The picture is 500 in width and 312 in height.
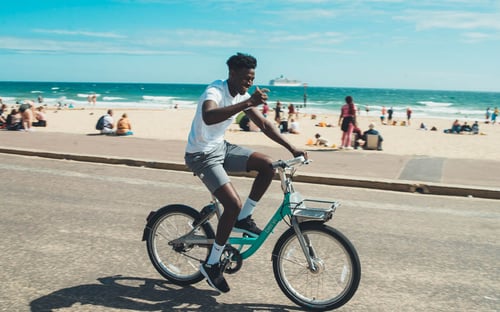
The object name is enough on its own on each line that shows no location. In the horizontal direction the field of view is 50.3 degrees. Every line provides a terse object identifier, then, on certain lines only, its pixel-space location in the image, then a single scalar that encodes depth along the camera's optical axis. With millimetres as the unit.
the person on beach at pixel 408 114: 41791
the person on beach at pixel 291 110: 35409
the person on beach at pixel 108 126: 19141
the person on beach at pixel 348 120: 16453
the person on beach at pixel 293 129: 24422
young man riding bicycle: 3896
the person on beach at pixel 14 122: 19138
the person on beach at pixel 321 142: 16766
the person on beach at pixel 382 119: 41169
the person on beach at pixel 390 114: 43828
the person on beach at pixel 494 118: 45156
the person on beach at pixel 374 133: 16891
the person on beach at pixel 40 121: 24328
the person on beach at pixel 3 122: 20094
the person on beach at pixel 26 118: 19156
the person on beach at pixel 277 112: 32394
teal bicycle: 3787
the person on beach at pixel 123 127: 18578
